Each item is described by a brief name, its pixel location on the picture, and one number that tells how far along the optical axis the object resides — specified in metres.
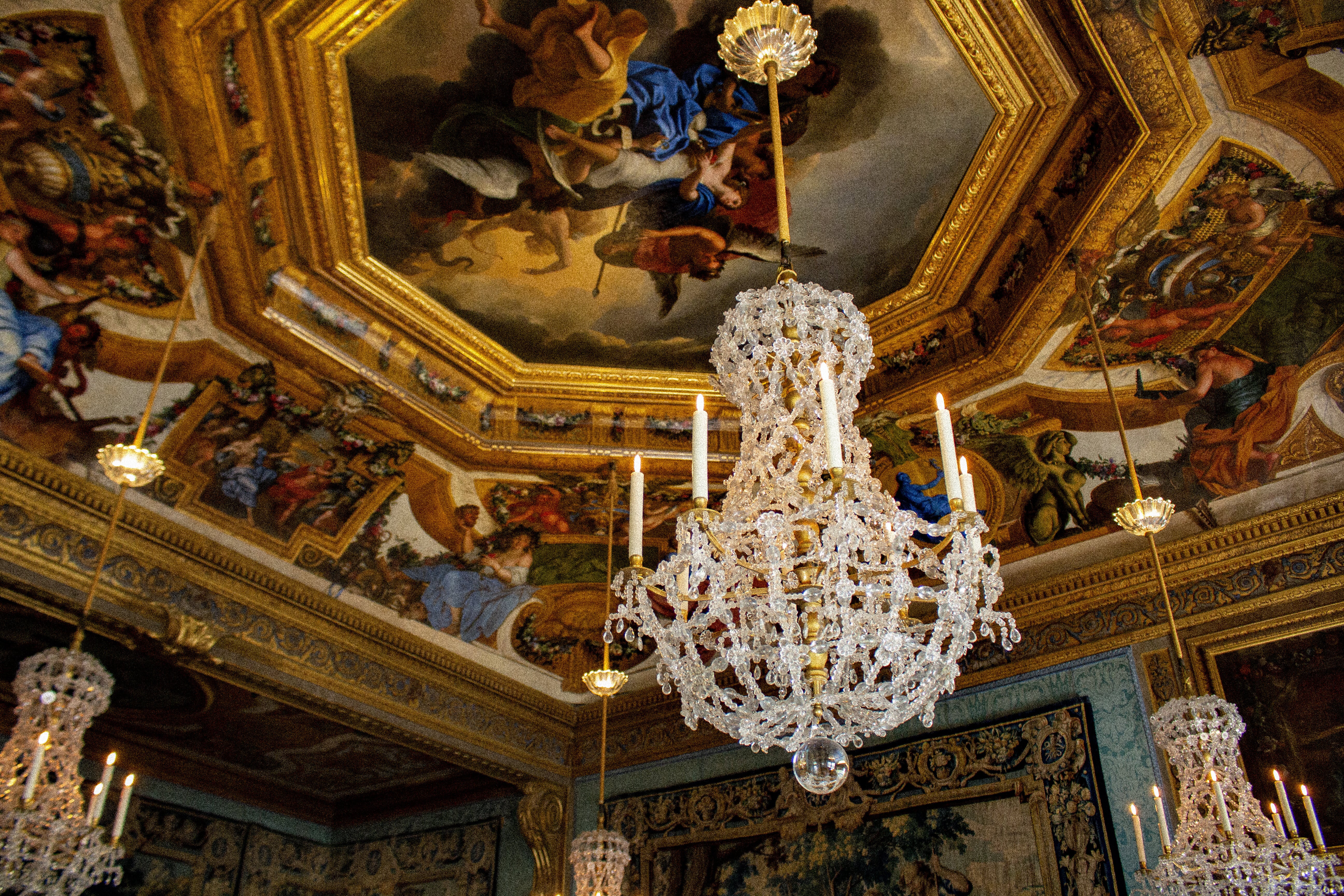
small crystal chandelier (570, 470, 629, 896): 7.23
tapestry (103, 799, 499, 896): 9.60
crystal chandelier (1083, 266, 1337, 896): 4.94
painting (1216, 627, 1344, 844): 6.25
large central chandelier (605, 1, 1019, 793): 3.76
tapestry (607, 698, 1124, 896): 7.02
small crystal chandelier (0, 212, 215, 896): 5.00
